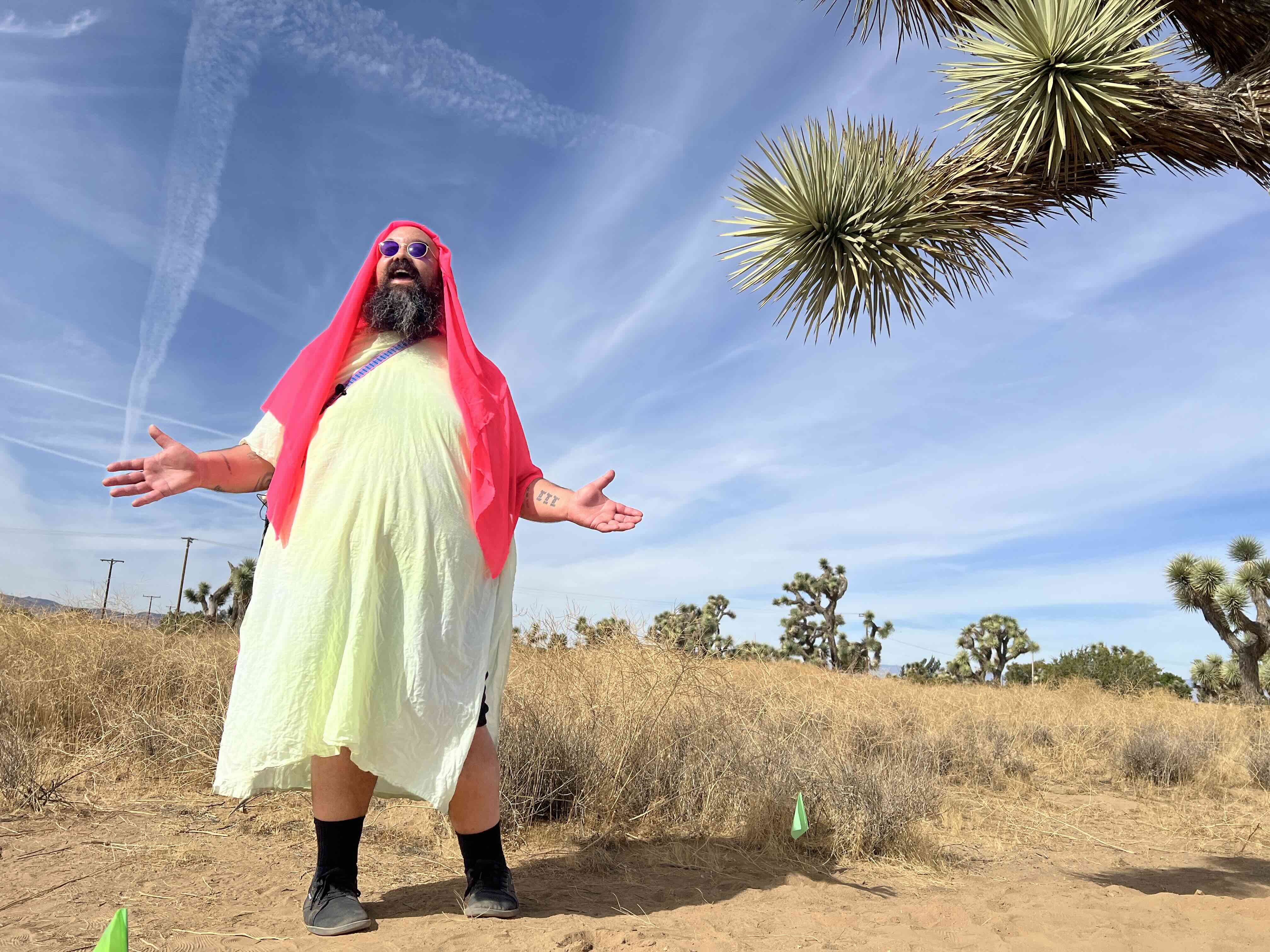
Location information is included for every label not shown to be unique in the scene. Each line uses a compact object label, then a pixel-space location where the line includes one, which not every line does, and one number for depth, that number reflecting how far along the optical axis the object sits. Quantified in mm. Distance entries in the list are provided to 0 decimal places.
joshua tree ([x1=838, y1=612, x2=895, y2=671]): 22281
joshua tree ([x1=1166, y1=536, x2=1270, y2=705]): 18781
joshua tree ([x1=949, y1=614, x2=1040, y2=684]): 24891
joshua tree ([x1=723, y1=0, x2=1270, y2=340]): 4426
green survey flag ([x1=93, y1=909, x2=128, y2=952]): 1927
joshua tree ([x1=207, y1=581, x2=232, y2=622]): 25688
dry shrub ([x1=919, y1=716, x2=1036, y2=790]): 6879
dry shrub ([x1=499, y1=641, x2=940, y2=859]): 4156
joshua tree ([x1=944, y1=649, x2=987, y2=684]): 25406
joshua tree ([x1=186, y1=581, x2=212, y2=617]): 27781
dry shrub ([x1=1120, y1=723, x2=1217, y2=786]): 7574
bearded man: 2443
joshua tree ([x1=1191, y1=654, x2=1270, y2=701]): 21344
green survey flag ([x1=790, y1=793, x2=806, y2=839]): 3818
